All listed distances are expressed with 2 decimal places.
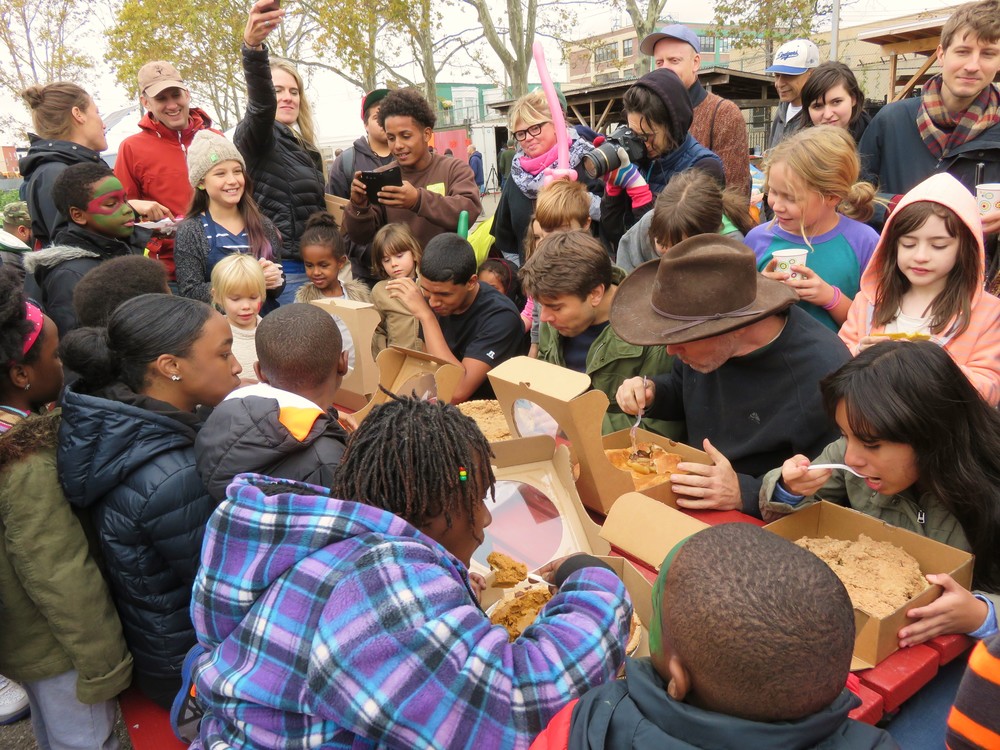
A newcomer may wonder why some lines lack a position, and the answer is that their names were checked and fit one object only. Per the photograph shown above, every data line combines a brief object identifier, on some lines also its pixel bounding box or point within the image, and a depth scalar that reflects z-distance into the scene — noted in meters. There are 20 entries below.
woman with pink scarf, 4.10
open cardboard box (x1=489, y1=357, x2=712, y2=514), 2.04
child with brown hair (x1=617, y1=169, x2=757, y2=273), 2.91
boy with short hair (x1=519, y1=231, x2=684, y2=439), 2.79
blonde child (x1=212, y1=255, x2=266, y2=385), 3.61
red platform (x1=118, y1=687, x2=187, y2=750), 1.99
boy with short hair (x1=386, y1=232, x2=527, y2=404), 3.37
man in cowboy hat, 2.09
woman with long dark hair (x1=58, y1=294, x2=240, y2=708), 2.03
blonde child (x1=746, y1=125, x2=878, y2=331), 2.71
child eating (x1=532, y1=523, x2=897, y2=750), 0.91
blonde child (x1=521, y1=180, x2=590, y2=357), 3.61
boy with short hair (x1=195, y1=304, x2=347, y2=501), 1.81
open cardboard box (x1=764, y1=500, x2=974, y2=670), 1.42
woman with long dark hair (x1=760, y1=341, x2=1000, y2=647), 1.68
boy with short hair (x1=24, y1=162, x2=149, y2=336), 3.53
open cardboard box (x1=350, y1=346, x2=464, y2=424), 2.79
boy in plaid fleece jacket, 1.07
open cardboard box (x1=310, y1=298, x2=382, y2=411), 3.24
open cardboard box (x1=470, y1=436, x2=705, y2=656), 1.73
